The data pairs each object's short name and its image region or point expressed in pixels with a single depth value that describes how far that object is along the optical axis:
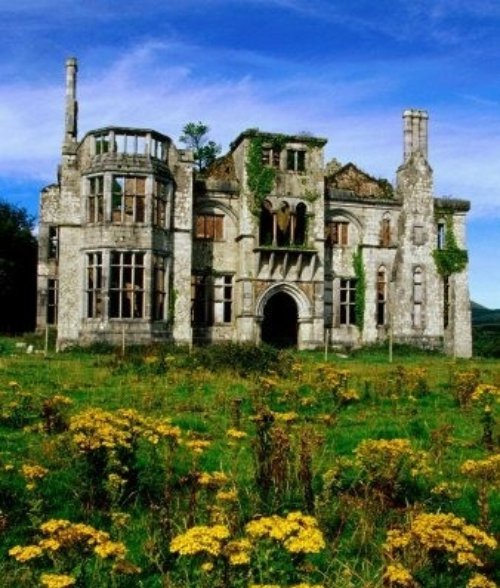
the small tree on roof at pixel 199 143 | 61.84
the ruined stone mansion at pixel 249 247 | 33.25
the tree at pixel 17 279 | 47.56
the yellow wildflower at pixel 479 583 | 4.57
